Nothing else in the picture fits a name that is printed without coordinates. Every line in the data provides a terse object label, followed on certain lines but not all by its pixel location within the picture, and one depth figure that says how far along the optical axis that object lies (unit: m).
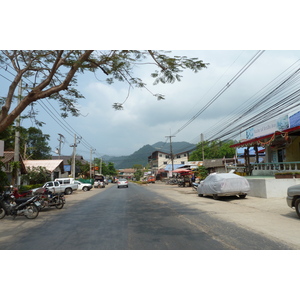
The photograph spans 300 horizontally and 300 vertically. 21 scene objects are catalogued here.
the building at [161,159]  89.94
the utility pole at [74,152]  38.35
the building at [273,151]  14.32
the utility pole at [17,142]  16.83
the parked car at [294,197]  8.48
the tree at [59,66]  8.41
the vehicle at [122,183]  41.09
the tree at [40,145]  53.74
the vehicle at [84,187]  34.22
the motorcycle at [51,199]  12.86
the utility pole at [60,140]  47.09
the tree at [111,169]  101.18
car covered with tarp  14.37
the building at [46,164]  32.62
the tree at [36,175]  28.76
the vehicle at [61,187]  25.16
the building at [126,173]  138.12
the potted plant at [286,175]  14.47
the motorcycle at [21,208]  10.29
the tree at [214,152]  69.38
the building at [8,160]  23.39
